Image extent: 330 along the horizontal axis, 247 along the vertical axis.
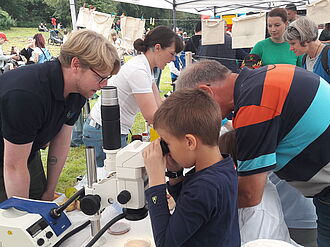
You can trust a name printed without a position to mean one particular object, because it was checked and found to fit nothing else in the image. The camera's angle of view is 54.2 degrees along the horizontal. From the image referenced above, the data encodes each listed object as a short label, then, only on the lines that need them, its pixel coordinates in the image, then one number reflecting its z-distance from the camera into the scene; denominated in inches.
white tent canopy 248.3
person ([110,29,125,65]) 253.9
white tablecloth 42.2
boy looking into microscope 31.4
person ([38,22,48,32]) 695.7
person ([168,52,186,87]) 231.8
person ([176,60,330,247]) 38.1
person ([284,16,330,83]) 90.9
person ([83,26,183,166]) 70.9
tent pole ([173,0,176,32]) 242.0
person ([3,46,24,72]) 260.2
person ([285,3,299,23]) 140.3
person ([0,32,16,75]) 253.8
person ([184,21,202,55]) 202.5
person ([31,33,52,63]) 267.0
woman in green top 119.6
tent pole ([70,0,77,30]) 146.5
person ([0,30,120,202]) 42.6
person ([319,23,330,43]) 141.9
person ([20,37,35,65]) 302.6
